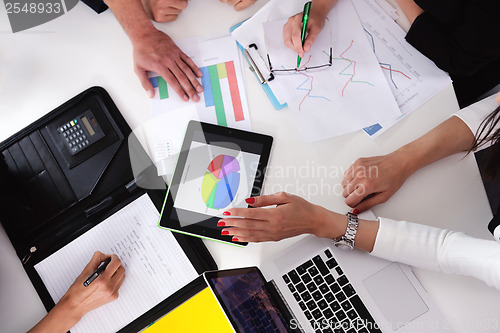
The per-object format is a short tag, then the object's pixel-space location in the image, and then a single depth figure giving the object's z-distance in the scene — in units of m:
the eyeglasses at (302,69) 0.94
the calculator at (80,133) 0.92
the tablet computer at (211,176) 0.87
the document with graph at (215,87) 0.94
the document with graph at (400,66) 0.92
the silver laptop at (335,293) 0.78
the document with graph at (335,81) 0.91
